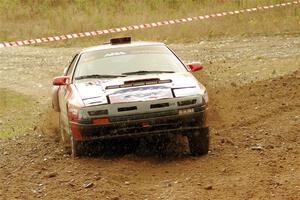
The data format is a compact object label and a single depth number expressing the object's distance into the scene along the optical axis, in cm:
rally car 1627
